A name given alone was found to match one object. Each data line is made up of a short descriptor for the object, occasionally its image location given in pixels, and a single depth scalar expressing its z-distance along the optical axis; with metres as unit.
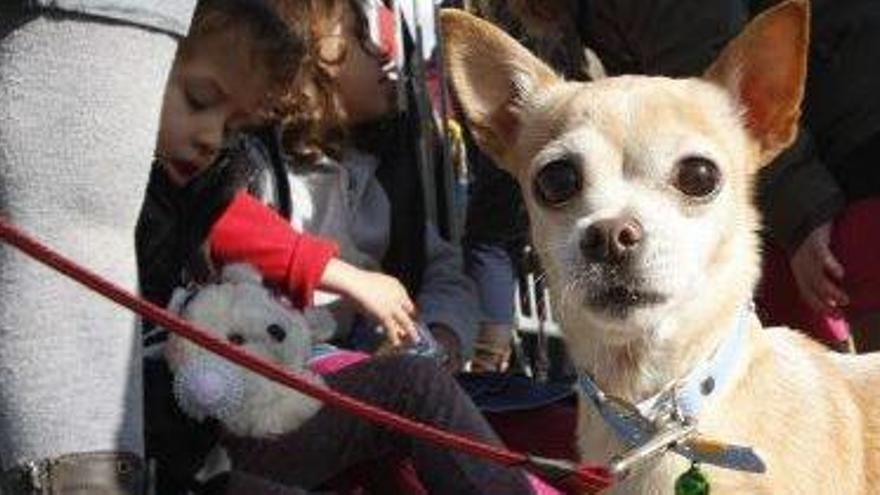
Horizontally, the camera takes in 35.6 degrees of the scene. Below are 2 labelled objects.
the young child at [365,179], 2.97
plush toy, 2.20
